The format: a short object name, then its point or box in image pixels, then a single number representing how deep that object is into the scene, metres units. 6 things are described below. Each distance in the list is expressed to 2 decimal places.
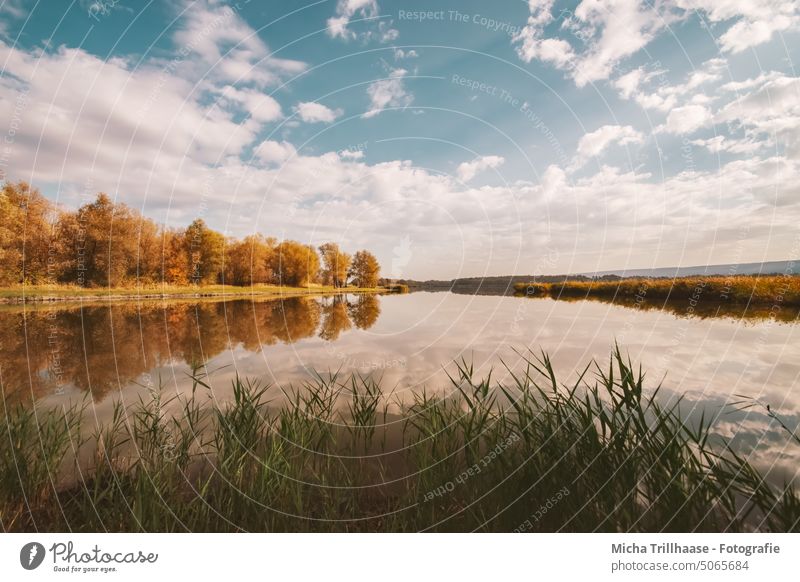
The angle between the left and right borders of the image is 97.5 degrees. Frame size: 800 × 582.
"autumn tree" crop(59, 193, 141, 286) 26.64
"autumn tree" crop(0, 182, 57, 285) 20.56
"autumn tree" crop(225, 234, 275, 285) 40.45
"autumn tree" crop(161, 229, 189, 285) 37.22
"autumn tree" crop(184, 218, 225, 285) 33.94
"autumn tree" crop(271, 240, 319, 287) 33.19
